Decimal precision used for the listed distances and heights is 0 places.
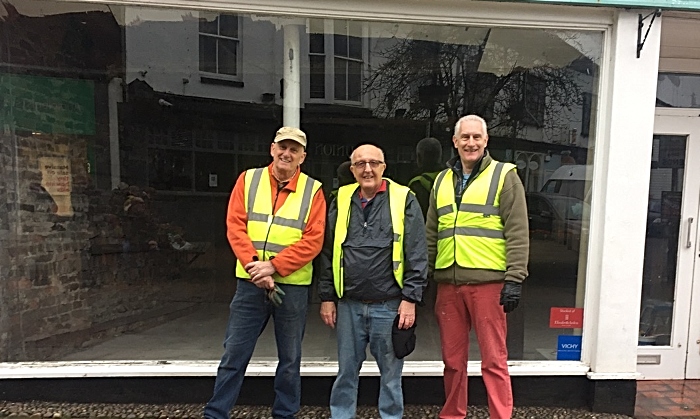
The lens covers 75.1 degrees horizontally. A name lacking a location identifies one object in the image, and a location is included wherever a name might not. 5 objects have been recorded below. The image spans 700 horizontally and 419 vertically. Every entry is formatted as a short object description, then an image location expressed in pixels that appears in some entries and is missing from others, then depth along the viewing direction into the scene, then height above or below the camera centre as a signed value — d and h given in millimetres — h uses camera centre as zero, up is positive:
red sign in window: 3609 -1068
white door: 3895 -610
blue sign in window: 3604 -1299
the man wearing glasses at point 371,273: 2738 -567
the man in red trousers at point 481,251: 2775 -427
